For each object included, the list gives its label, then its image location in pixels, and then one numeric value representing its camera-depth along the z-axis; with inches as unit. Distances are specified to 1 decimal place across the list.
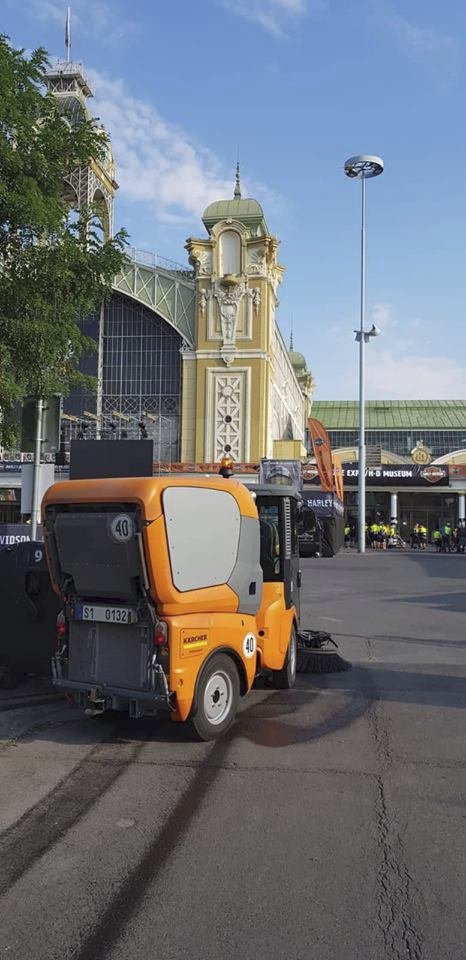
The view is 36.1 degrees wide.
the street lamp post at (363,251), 1600.6
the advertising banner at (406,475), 2175.2
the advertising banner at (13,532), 689.6
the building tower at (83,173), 2165.4
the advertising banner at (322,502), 1220.5
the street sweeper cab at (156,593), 215.5
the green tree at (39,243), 327.9
